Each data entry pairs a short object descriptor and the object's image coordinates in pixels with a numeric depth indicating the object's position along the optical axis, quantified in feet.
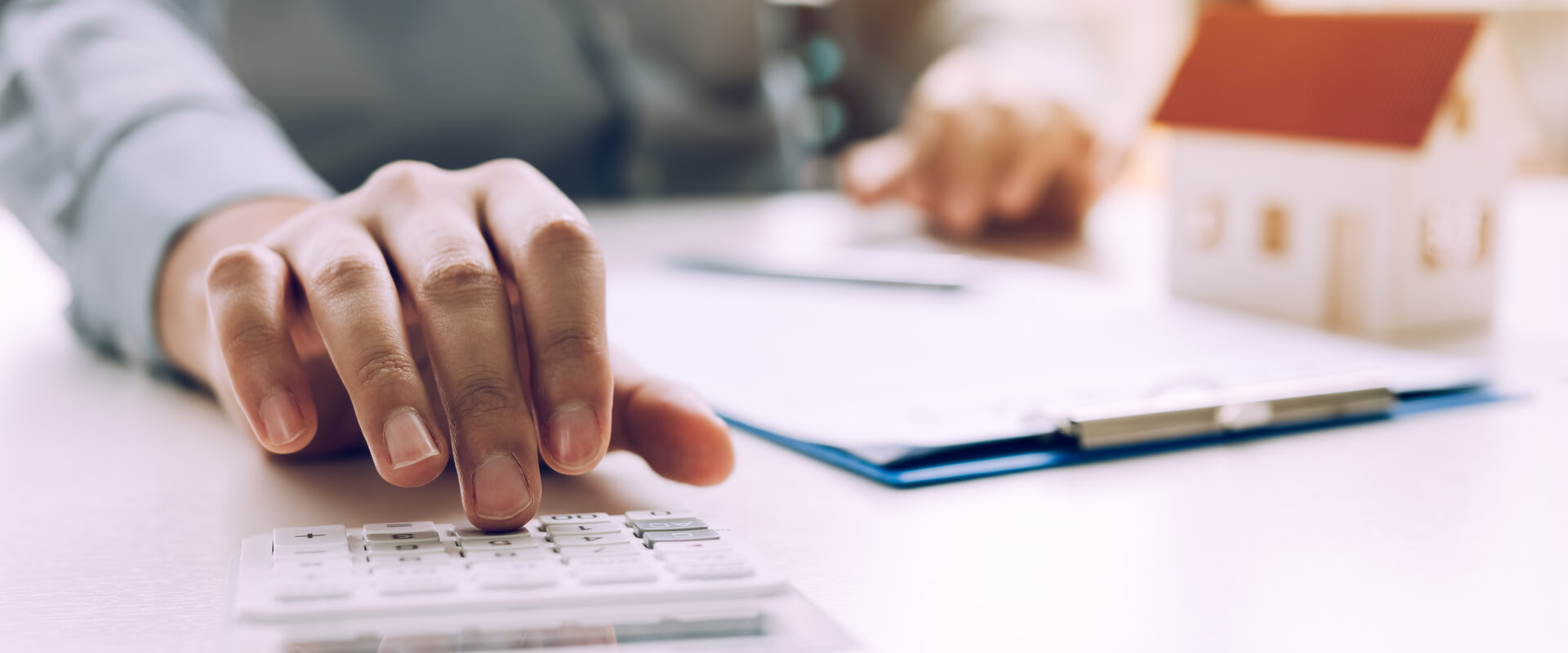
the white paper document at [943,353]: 1.45
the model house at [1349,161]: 1.89
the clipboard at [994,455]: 1.25
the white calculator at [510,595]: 0.76
